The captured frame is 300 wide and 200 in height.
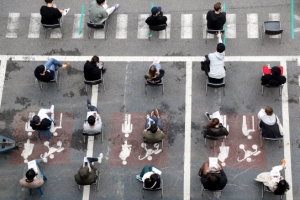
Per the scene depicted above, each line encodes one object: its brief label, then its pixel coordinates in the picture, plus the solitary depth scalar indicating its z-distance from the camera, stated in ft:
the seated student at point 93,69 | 58.70
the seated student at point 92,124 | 55.72
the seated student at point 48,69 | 59.14
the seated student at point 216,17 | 61.10
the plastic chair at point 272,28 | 61.41
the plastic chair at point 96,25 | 62.80
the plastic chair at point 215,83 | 58.49
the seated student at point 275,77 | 57.57
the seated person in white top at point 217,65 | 58.54
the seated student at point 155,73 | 58.37
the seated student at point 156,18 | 61.46
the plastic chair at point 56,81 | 61.77
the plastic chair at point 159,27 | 61.90
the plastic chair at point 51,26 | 63.28
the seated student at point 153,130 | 55.65
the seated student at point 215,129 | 55.31
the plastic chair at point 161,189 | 53.56
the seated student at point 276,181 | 51.75
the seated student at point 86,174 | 53.78
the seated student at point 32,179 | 53.47
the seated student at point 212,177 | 51.76
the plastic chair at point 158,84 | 60.30
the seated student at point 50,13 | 63.16
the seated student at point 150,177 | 52.37
